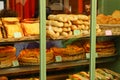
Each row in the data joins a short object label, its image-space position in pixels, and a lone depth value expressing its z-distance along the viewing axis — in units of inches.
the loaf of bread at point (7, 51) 85.4
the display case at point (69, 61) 79.2
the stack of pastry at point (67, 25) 87.4
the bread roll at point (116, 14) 105.9
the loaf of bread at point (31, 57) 88.2
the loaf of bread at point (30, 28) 84.3
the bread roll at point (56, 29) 87.1
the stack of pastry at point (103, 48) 101.8
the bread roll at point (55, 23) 88.4
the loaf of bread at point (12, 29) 80.9
